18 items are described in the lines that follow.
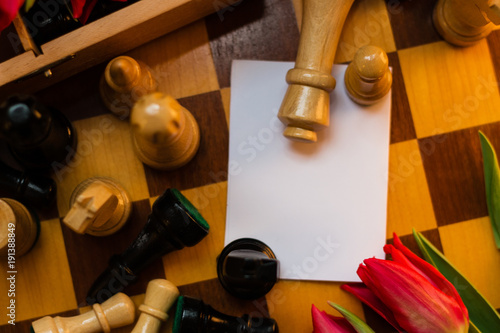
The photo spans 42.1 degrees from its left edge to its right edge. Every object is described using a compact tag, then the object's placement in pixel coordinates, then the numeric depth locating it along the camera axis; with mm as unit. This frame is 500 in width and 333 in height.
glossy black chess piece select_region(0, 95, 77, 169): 294
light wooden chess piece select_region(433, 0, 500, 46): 341
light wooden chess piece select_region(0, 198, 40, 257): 328
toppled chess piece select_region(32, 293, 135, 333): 332
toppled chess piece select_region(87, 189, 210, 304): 321
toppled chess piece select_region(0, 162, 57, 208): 345
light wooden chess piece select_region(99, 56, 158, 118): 323
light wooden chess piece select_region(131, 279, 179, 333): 334
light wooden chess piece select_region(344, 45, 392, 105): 324
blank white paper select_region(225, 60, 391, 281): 358
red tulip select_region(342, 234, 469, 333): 305
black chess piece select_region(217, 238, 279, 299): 316
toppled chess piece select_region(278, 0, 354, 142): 333
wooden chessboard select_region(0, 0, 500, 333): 355
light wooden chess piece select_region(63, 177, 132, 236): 294
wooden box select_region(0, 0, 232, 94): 321
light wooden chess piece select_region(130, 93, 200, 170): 285
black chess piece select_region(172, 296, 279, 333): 323
